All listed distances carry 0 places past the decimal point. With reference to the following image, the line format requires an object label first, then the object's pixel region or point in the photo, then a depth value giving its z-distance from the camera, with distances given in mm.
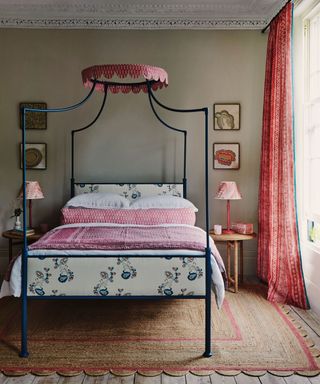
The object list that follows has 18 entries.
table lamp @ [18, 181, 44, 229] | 4426
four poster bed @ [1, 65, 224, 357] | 2814
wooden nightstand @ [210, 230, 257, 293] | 4211
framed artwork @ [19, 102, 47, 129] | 4852
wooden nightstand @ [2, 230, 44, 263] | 4308
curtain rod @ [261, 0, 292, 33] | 4409
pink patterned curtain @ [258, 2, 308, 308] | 3814
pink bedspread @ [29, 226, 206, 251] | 2961
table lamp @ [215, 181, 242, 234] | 4414
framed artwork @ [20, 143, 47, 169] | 4875
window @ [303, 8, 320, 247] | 3848
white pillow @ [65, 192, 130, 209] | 4387
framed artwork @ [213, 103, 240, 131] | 4867
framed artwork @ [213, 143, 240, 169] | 4891
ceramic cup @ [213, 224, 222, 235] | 4345
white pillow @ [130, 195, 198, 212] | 4410
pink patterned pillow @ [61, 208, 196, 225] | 4246
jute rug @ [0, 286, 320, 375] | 2631
